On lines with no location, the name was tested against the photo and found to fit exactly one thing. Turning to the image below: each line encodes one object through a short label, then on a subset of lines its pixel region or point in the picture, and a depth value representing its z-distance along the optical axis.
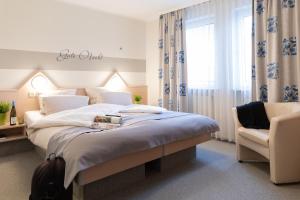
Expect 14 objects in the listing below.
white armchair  2.20
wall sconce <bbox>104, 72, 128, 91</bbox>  4.51
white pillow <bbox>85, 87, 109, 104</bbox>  3.97
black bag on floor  1.80
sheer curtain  3.53
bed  1.84
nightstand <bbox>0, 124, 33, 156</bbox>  3.15
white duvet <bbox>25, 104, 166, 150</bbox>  2.33
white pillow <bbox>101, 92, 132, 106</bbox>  3.94
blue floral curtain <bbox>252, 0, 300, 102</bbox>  2.95
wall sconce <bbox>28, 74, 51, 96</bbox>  3.59
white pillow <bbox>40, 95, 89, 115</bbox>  3.27
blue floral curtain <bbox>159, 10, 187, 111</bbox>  4.27
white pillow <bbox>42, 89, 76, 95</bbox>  3.67
